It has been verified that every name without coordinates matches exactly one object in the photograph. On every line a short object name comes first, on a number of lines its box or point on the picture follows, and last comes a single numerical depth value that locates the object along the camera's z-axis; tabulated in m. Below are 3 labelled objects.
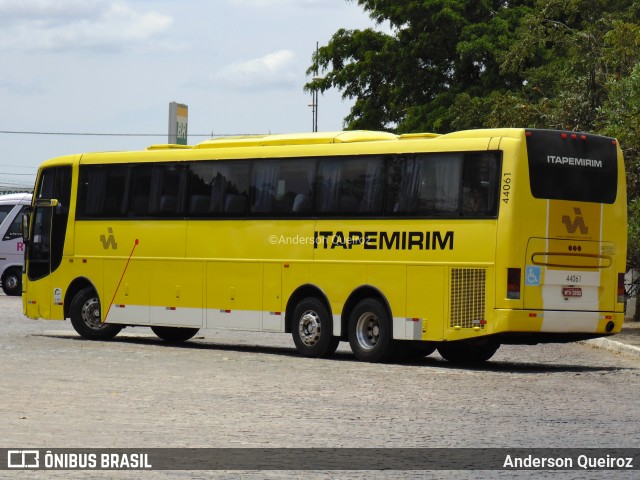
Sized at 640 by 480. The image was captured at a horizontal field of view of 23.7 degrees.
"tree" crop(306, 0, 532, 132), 48.84
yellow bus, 20.17
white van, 46.81
